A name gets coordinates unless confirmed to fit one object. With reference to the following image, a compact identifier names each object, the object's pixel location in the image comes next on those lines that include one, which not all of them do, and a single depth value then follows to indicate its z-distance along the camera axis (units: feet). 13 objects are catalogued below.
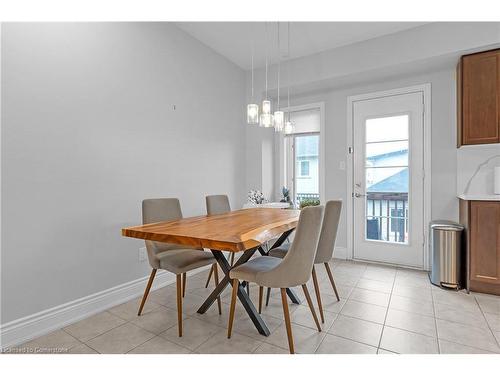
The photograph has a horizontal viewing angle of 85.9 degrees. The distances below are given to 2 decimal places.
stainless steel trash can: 8.77
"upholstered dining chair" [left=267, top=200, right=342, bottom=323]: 6.99
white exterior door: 10.91
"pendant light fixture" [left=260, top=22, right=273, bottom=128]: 7.64
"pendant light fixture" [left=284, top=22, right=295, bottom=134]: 8.72
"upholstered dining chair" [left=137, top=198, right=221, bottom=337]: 6.50
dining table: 4.84
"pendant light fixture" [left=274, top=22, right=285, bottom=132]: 7.84
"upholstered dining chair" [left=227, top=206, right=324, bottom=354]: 5.23
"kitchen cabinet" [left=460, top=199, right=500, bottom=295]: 8.15
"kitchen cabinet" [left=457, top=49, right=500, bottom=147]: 8.67
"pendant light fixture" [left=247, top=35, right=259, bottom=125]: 7.75
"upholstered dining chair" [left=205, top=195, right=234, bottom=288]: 9.37
